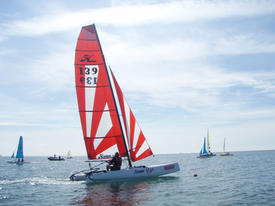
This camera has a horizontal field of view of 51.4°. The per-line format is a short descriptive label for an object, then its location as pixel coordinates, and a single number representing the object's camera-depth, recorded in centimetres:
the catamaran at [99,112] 2331
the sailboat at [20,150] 7181
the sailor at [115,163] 2256
